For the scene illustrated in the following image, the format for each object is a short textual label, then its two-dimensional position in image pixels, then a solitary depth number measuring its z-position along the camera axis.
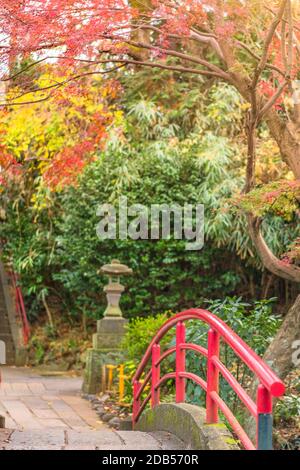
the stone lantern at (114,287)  12.88
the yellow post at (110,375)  12.04
